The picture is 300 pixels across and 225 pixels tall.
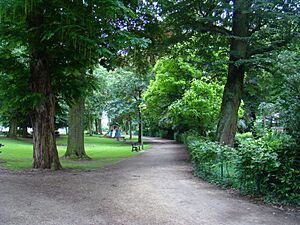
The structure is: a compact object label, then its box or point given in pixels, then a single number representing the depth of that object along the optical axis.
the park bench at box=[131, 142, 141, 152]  25.39
